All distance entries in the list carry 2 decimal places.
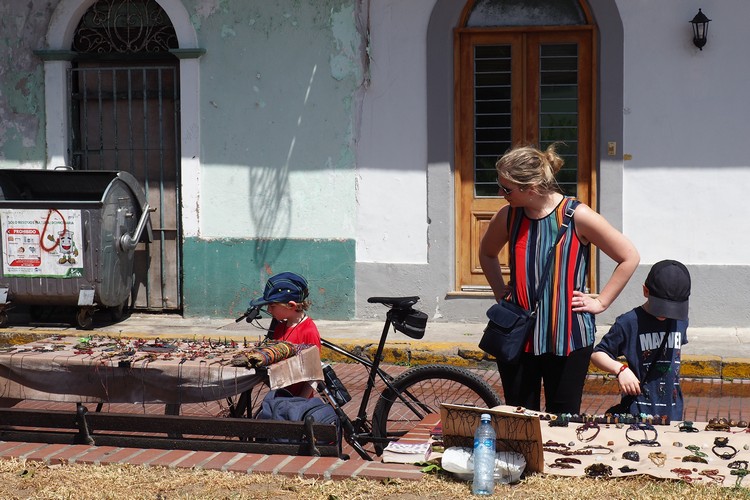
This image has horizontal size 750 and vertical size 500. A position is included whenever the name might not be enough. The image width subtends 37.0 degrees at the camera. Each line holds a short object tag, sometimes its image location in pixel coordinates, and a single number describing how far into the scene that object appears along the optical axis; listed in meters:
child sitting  5.74
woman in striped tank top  5.06
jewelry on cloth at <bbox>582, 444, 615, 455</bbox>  4.83
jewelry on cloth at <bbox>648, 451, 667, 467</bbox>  4.68
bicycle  5.63
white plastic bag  4.70
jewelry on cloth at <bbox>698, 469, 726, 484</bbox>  4.51
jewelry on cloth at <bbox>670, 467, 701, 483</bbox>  4.54
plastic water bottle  4.59
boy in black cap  5.00
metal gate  12.02
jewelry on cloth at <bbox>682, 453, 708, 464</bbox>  4.69
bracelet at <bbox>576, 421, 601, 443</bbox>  4.92
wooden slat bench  5.25
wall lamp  10.46
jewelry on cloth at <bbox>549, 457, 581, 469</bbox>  4.79
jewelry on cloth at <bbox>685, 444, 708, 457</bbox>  4.73
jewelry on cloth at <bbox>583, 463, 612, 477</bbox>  4.69
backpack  5.48
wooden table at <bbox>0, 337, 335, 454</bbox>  5.27
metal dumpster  10.77
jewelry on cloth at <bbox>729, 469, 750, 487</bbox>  4.51
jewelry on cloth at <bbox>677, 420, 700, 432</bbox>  4.90
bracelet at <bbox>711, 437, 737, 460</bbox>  4.74
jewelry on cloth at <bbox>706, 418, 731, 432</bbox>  5.00
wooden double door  11.15
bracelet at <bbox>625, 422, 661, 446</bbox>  4.81
